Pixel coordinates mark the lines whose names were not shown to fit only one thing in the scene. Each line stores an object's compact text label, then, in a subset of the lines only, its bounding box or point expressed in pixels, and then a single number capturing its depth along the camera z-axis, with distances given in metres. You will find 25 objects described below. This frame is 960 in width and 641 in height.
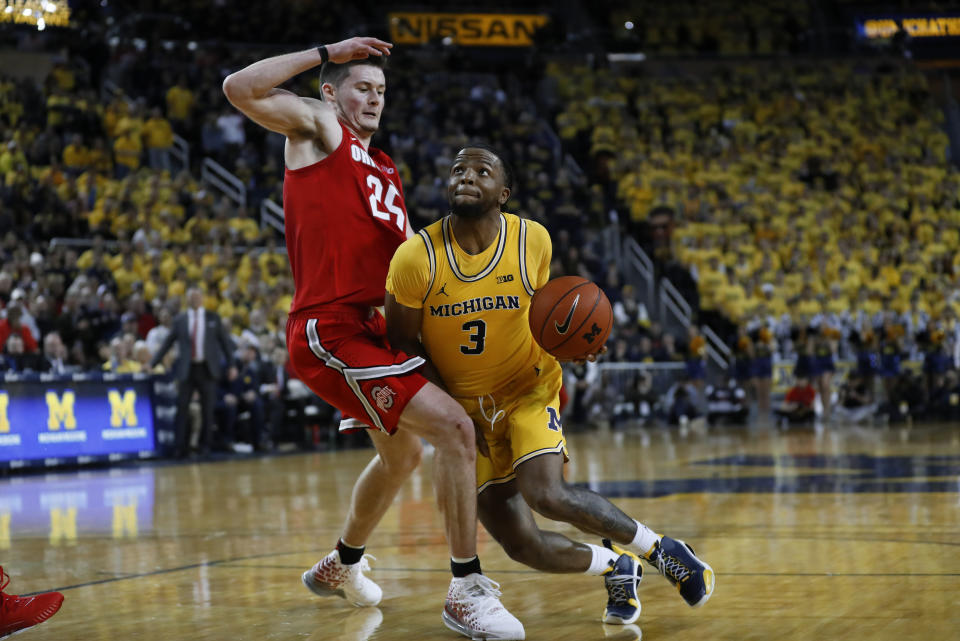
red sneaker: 3.97
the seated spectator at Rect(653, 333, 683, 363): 18.41
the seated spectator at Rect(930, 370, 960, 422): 18.27
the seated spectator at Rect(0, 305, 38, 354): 12.76
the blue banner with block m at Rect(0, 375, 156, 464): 11.84
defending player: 4.25
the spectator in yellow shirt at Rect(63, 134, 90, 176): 16.92
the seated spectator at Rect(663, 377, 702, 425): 18.05
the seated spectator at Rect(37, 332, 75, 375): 12.71
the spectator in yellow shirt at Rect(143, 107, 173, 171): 18.34
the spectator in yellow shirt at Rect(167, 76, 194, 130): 19.41
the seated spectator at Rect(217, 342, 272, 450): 14.27
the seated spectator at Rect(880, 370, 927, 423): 18.25
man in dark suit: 13.29
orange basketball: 4.26
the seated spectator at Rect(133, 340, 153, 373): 13.32
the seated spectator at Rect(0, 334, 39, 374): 12.50
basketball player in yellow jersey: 4.28
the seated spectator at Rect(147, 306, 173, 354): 13.85
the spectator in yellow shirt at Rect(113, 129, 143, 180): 17.59
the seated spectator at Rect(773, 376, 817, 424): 17.62
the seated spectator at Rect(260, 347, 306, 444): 14.56
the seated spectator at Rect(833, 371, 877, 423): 17.98
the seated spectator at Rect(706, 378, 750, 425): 17.95
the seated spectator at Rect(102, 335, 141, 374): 13.16
